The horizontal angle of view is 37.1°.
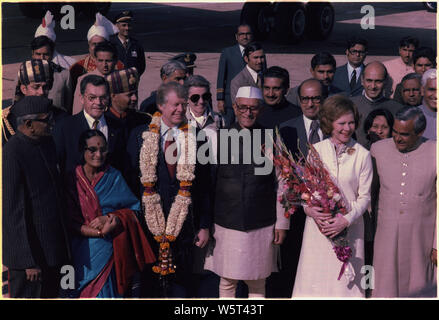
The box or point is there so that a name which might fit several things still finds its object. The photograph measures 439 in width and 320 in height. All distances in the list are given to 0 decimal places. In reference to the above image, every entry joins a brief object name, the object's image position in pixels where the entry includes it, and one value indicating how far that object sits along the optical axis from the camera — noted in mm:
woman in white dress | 5324
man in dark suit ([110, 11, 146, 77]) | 9359
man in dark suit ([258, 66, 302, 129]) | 6395
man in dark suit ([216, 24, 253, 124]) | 8961
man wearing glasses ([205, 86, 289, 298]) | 5445
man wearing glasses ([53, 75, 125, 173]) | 5500
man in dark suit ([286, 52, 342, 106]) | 7301
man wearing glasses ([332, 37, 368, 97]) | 8109
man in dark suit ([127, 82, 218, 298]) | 5398
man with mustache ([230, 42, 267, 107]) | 7906
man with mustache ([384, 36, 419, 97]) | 8320
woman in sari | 5188
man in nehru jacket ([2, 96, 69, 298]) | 4953
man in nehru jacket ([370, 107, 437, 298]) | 5578
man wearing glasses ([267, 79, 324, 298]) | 5992
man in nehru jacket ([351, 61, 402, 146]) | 6766
